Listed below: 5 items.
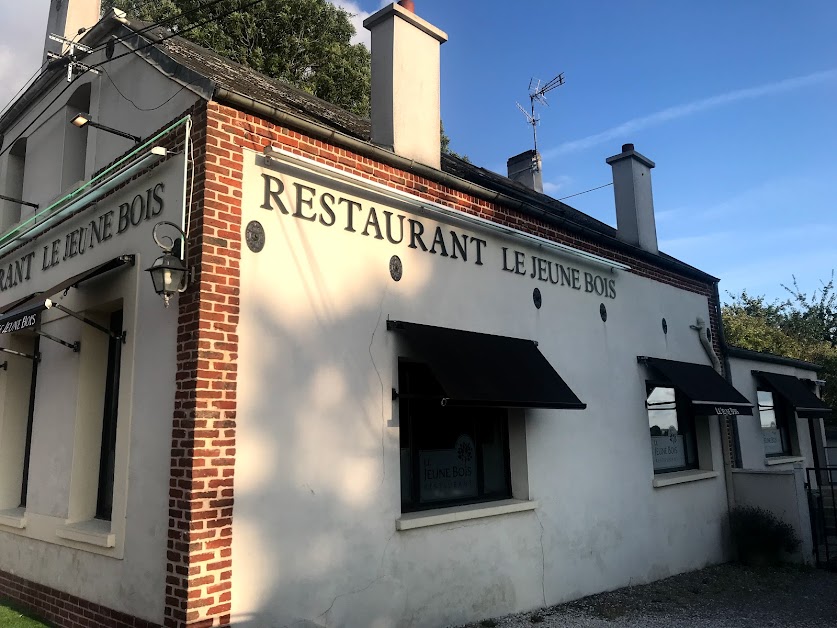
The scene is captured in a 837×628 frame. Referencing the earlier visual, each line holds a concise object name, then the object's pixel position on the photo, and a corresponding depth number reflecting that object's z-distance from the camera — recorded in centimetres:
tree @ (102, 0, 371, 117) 1802
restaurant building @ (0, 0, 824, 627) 479
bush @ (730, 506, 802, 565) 933
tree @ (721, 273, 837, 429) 2305
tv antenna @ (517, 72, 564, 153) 1562
